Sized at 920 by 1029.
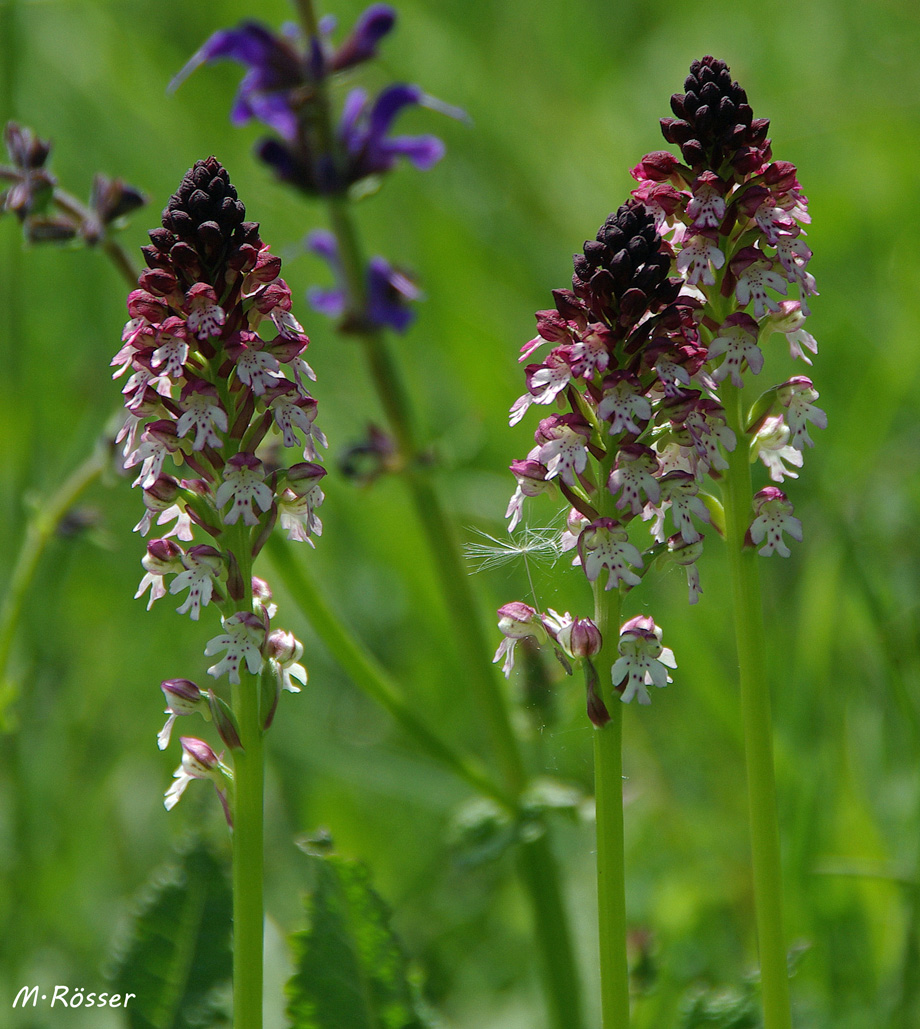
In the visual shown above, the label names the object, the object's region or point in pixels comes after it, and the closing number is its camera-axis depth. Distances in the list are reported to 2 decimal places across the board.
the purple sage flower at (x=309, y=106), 3.41
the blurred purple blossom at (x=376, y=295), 3.42
